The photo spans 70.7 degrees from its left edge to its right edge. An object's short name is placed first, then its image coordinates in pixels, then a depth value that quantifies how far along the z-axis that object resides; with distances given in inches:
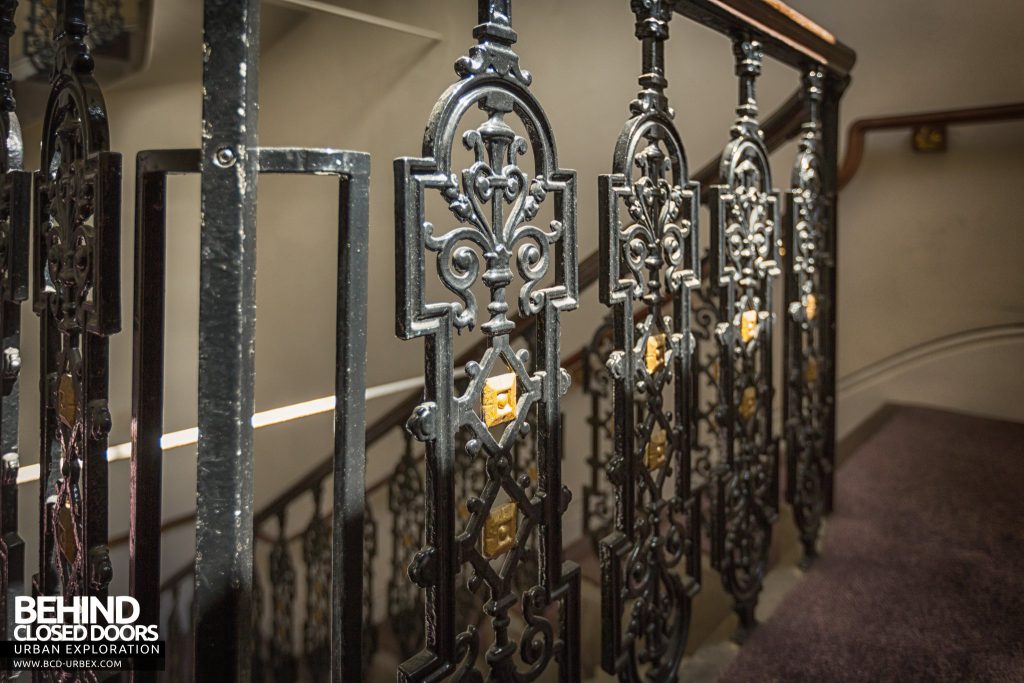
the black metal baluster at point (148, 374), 30.4
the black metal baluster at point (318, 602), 105.8
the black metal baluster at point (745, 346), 54.4
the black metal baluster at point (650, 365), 42.2
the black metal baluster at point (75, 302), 33.6
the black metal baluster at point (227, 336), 25.5
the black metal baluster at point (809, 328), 66.6
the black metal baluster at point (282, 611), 108.7
